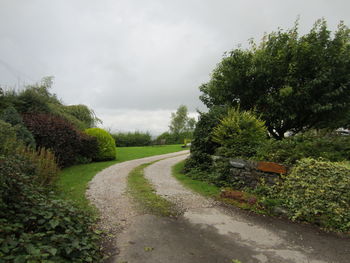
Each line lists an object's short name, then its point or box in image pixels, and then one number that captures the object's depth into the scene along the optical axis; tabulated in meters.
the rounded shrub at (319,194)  3.04
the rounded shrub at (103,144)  9.80
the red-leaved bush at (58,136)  6.98
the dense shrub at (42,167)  4.07
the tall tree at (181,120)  37.62
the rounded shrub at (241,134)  5.48
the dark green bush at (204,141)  7.14
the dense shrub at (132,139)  23.05
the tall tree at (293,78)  6.93
